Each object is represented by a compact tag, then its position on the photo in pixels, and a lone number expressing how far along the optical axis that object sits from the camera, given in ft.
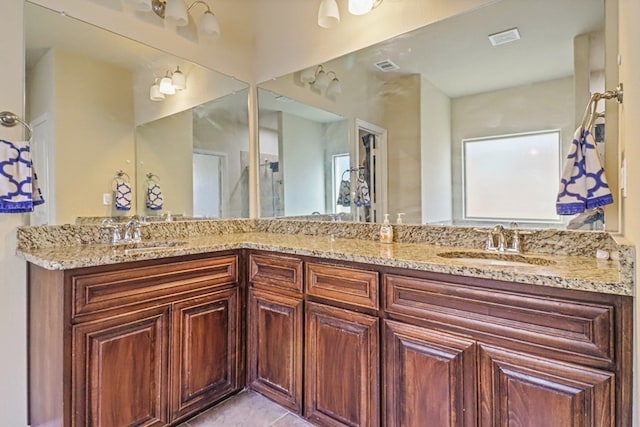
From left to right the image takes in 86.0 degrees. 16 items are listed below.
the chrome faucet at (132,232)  6.57
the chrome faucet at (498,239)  5.39
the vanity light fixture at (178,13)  6.88
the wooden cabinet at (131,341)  4.52
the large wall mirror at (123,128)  5.82
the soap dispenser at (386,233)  6.61
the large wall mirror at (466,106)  4.97
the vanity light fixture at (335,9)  6.84
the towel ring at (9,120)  5.21
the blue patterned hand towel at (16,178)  4.94
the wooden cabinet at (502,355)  3.28
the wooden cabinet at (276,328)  5.78
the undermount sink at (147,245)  6.11
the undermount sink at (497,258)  4.85
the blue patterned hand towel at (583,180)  4.26
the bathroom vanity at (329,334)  3.47
